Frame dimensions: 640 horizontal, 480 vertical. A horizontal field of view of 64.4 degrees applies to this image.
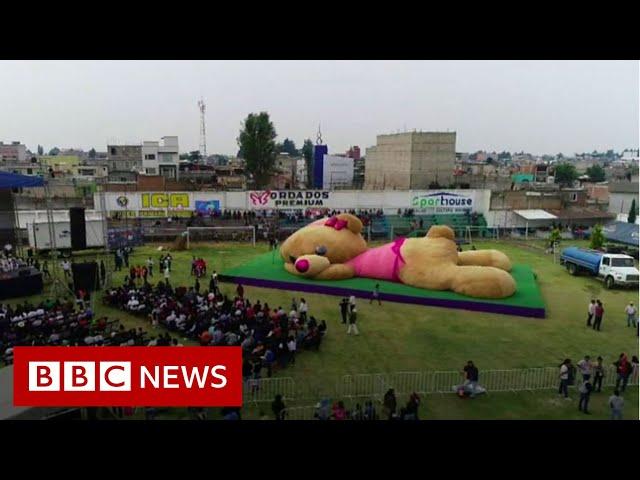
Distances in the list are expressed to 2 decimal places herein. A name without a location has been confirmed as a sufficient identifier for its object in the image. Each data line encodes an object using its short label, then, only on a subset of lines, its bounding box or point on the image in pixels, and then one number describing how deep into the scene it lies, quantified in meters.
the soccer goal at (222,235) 35.22
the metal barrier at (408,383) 12.93
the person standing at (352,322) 17.27
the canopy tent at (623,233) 35.47
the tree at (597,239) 31.22
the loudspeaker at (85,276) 21.09
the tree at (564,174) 94.44
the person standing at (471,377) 12.92
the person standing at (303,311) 16.94
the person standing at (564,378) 12.95
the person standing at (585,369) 12.79
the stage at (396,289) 19.64
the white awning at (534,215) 40.53
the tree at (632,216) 42.85
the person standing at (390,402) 11.39
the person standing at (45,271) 23.79
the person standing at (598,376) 13.20
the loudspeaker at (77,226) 22.58
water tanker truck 23.48
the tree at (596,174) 102.59
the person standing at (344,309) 18.28
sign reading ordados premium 38.47
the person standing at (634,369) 13.55
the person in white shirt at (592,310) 18.42
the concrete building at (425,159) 62.53
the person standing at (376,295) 20.74
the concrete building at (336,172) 68.28
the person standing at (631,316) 18.40
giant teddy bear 20.50
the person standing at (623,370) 13.20
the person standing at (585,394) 12.24
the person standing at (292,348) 14.55
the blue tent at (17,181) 22.73
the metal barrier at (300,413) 11.95
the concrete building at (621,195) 56.58
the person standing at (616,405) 11.45
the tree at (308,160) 86.25
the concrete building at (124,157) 84.25
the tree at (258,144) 56.22
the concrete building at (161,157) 68.12
